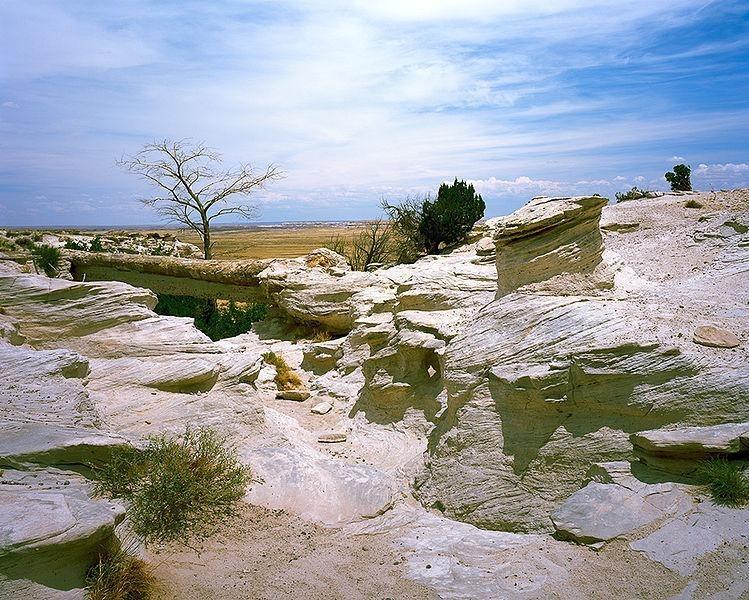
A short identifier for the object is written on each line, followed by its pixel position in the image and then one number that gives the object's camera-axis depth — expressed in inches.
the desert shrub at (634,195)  948.0
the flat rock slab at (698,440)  227.0
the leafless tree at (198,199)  1024.9
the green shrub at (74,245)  896.5
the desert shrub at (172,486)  232.5
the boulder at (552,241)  440.1
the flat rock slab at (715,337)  273.4
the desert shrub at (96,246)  902.1
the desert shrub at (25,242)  826.5
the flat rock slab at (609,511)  218.5
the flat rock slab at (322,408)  491.2
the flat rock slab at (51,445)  223.0
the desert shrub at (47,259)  735.8
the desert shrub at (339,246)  1220.1
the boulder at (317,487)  279.4
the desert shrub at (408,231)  1021.8
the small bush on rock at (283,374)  537.6
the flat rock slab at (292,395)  509.0
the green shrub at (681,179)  1086.4
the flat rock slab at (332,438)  425.2
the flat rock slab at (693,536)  192.5
